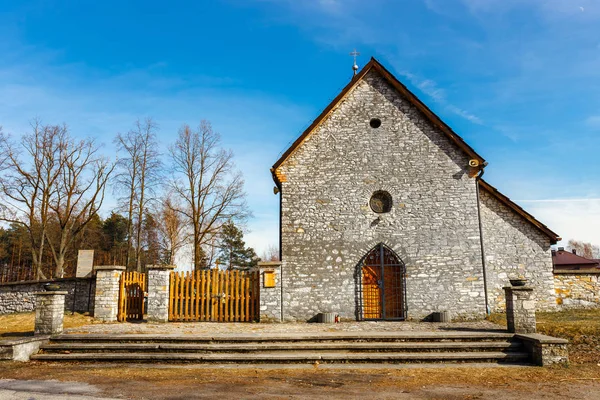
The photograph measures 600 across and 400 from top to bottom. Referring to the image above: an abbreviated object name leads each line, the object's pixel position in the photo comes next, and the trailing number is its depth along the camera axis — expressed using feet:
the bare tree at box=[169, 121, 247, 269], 90.22
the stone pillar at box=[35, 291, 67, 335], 34.47
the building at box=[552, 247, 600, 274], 135.64
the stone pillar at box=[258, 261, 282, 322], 45.75
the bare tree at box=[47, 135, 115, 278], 84.28
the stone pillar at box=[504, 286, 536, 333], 33.27
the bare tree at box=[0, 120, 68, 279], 84.69
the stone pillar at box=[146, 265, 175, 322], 44.65
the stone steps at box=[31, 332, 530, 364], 29.84
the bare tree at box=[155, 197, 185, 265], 107.34
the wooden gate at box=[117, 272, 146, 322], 46.62
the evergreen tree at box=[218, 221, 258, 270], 154.15
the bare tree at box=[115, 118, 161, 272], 91.65
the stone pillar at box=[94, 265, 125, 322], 45.24
